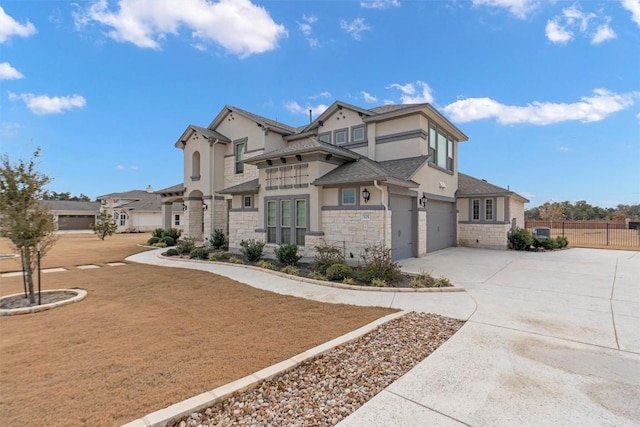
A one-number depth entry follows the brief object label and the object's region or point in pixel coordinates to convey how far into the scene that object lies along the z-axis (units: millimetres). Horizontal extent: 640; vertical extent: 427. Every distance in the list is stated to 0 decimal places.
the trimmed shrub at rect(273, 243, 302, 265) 10323
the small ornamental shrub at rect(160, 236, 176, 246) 18209
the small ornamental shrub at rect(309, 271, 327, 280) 8203
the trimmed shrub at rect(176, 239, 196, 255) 13711
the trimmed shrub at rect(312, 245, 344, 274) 8906
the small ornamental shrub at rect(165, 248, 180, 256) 13531
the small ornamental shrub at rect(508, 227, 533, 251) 15005
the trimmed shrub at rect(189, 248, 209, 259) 12395
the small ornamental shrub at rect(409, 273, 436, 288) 7214
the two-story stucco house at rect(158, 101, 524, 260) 10461
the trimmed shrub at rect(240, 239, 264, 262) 11164
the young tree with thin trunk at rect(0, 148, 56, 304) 5758
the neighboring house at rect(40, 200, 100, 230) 37594
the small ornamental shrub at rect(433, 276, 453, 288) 7219
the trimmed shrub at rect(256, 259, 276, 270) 9852
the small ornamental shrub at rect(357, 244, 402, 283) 7745
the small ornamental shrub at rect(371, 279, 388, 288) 7255
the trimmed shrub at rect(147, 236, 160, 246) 18403
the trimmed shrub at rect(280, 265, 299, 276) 8927
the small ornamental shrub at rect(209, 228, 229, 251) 15492
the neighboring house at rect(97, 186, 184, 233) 32375
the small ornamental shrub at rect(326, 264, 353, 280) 8219
